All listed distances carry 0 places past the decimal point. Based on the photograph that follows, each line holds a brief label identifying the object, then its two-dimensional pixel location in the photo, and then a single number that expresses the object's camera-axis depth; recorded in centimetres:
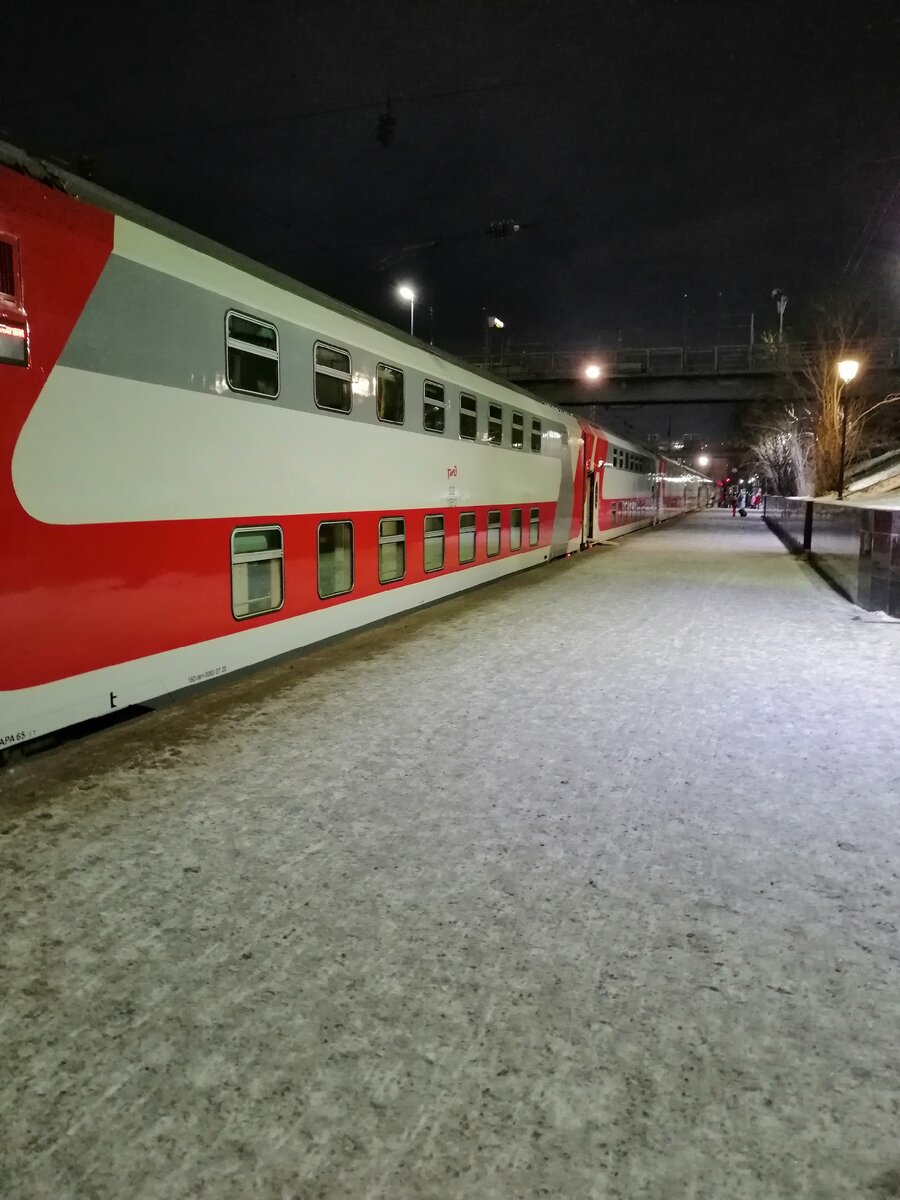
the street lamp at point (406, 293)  3052
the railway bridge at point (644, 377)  3666
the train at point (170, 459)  459
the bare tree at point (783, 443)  3691
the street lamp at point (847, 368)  1762
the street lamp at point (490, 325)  3900
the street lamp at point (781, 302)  4053
